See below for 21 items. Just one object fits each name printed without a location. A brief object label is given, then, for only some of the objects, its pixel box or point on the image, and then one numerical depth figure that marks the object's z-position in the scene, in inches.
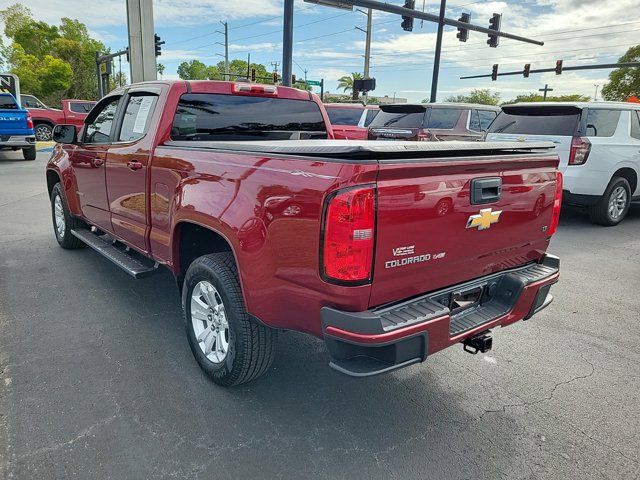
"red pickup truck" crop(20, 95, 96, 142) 816.9
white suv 287.7
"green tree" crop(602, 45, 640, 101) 1900.8
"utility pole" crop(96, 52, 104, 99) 1125.7
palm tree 2935.5
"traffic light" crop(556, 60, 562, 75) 1137.8
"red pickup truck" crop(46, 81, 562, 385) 84.6
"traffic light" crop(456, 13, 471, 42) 822.5
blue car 566.6
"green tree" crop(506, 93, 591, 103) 2703.0
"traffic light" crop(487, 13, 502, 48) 858.1
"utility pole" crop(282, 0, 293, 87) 532.4
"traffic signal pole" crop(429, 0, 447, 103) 767.1
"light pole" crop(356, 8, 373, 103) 1142.0
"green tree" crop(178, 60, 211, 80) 4010.6
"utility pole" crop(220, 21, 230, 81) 2519.7
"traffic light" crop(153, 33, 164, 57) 798.4
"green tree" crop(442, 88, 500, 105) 3206.2
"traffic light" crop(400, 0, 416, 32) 758.2
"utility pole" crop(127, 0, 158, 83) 516.1
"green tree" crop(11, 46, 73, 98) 1765.5
